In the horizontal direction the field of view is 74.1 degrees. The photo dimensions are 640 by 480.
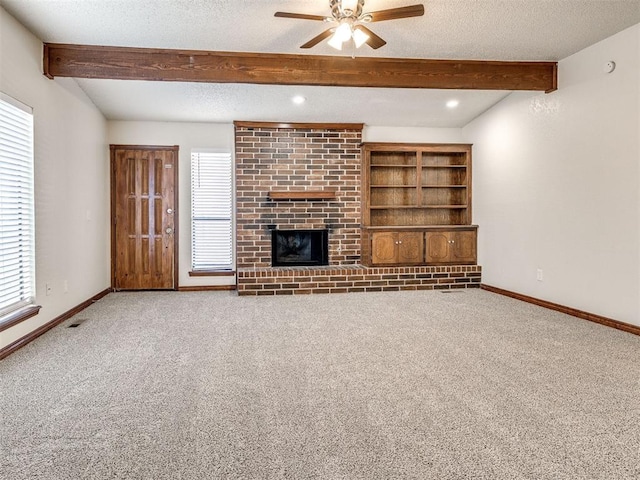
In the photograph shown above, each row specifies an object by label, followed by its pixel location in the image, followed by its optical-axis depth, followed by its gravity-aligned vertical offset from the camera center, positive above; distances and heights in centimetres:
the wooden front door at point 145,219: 601 +9
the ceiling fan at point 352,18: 296 +149
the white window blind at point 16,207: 326 +15
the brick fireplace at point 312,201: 604 +36
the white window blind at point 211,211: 611 +22
